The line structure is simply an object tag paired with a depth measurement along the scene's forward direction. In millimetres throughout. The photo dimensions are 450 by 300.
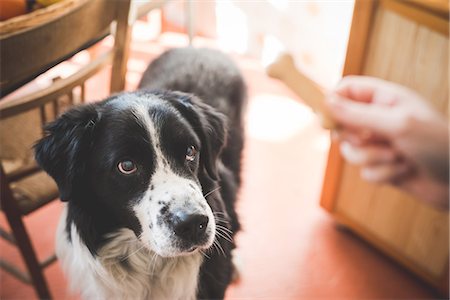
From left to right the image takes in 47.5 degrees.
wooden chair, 1229
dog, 1140
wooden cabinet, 1445
